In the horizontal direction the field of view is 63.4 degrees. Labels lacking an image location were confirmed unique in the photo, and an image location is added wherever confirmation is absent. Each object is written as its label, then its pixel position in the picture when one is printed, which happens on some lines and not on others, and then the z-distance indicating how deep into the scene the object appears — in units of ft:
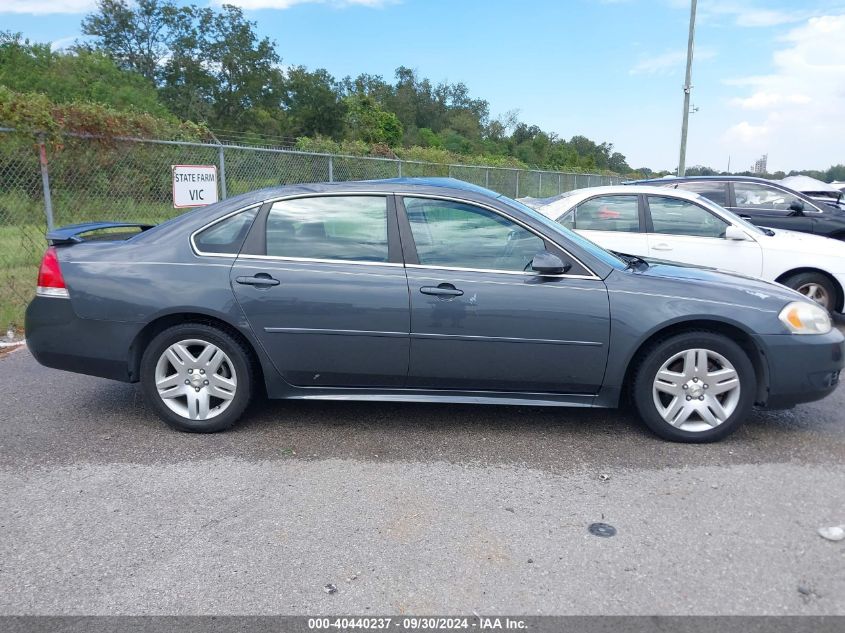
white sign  28.89
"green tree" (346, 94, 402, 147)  172.86
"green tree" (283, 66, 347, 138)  185.37
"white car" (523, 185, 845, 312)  23.66
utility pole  74.90
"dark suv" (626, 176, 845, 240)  30.55
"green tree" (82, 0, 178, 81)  165.37
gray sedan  13.28
